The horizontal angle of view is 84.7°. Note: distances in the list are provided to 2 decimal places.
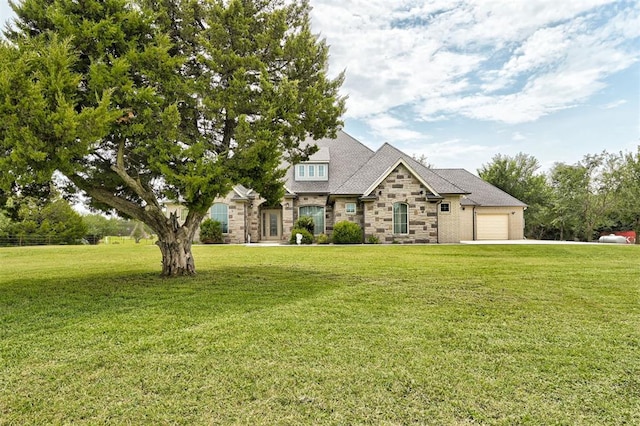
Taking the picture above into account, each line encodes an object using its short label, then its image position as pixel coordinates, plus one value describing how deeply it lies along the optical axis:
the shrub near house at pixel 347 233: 20.70
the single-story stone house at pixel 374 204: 21.08
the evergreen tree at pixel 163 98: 5.94
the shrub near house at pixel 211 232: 22.71
